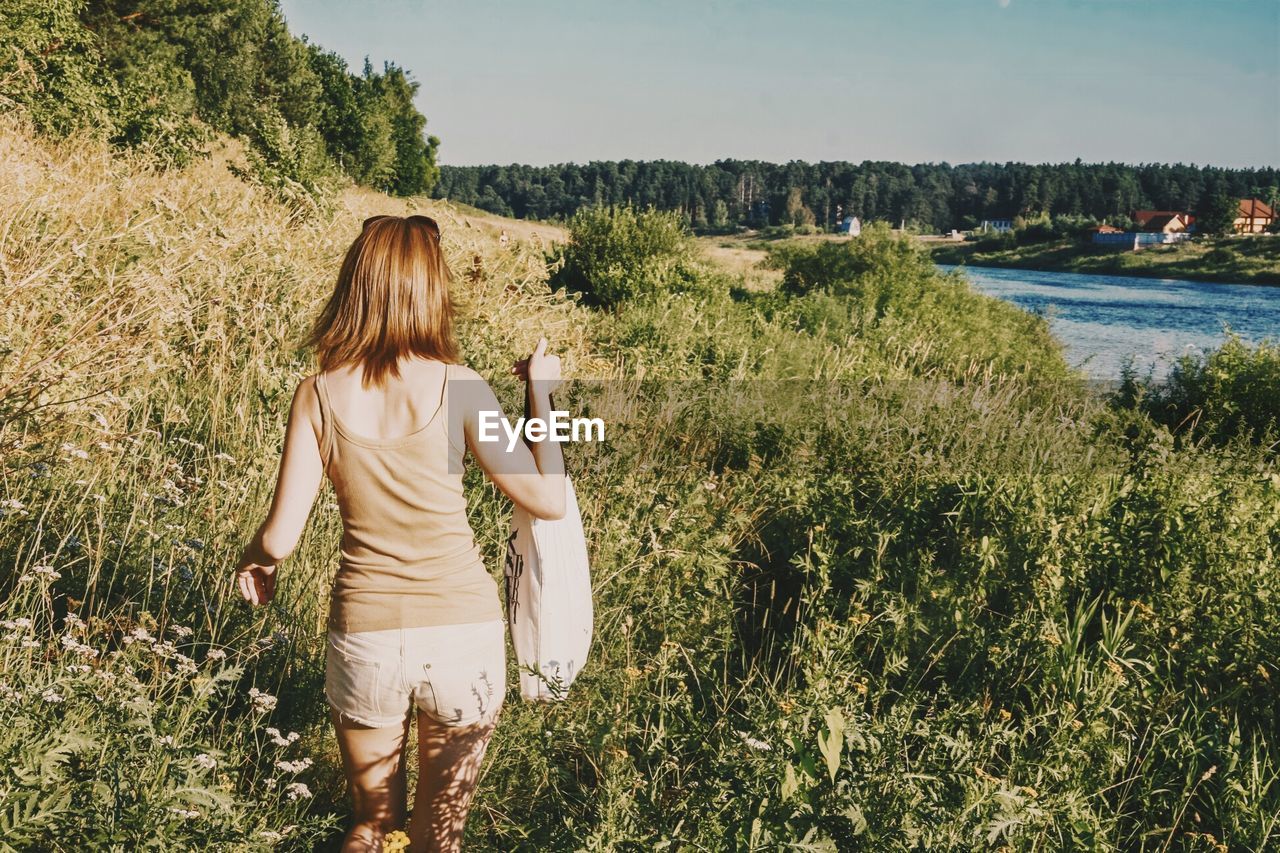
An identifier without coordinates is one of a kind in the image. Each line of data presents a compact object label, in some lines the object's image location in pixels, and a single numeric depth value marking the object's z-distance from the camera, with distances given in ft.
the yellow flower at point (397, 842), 6.21
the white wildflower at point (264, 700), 8.25
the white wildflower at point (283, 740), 7.84
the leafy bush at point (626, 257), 52.49
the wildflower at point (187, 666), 7.92
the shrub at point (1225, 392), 40.70
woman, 6.89
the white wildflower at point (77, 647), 7.86
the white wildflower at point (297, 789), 7.40
